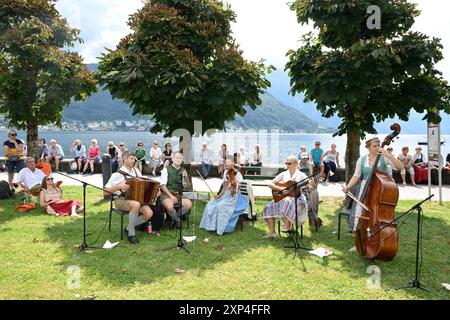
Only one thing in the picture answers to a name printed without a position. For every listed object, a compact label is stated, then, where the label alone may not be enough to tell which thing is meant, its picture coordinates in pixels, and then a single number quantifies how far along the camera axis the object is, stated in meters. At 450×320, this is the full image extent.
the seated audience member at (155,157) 17.80
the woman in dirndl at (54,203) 9.47
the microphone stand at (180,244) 6.77
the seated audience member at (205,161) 17.03
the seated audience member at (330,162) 15.99
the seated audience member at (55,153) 17.84
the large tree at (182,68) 9.29
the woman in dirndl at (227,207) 7.92
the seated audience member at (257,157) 16.48
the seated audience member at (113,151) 16.79
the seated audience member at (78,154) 17.78
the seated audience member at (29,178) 10.15
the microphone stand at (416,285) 5.06
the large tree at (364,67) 8.58
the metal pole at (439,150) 10.87
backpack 11.20
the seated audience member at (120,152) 15.74
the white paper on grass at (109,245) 6.81
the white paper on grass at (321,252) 6.47
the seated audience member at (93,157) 17.67
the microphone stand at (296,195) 6.43
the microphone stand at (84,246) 6.70
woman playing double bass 6.10
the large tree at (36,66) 11.88
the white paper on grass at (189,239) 7.27
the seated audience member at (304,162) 11.65
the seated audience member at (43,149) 17.81
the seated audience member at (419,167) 15.39
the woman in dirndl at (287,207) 7.32
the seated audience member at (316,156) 15.66
